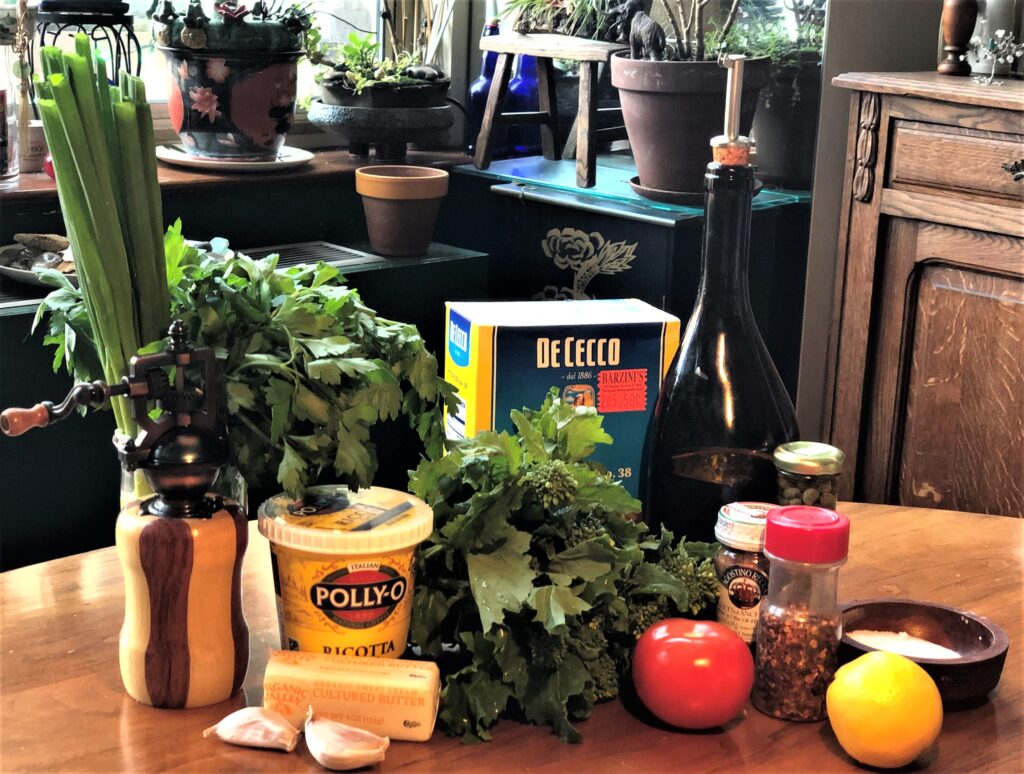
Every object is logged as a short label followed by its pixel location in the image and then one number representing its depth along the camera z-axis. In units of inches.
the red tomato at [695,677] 31.3
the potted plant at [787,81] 92.8
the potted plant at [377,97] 97.0
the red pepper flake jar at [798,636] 32.4
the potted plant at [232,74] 87.7
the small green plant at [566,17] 97.8
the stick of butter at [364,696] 30.6
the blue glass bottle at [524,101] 107.7
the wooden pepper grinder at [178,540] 30.4
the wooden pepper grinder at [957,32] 91.3
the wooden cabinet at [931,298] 82.7
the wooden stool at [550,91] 93.5
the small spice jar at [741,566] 34.4
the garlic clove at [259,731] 30.0
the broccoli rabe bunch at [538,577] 31.4
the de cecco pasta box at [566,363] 46.8
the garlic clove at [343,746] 29.3
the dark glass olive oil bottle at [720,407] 38.5
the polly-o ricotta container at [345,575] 31.5
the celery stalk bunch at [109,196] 32.6
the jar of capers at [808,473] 35.4
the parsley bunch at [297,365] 32.0
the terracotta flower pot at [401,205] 87.5
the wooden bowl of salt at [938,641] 32.9
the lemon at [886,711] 29.9
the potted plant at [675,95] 84.1
